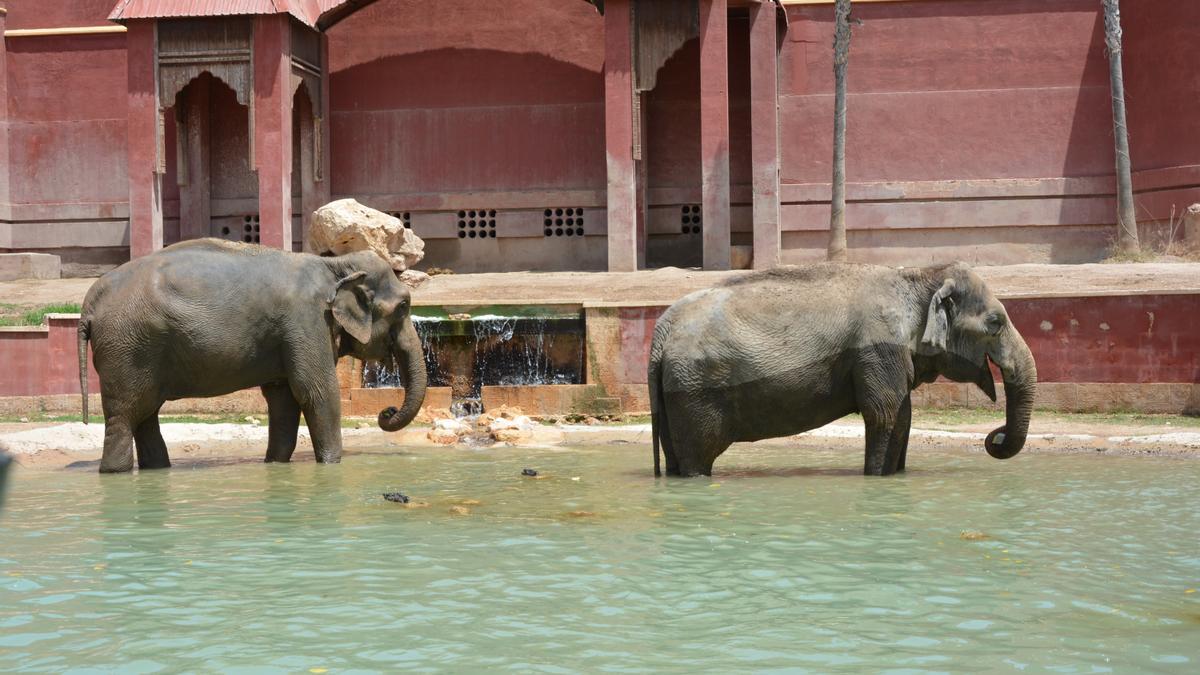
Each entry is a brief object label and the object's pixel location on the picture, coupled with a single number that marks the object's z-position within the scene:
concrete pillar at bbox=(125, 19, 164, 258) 25.28
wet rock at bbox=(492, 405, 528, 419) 16.58
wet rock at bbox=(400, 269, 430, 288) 22.72
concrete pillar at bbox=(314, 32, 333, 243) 27.00
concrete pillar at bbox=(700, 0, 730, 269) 24.28
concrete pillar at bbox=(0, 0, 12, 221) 27.83
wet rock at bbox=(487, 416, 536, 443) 15.09
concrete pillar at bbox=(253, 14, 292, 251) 25.03
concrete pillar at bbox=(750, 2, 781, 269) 24.59
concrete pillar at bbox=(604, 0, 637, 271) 24.47
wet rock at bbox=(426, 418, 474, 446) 15.12
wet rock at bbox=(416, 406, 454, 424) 17.00
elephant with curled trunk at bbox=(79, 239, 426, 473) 11.80
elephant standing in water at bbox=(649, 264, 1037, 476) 10.62
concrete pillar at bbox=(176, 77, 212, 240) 27.67
